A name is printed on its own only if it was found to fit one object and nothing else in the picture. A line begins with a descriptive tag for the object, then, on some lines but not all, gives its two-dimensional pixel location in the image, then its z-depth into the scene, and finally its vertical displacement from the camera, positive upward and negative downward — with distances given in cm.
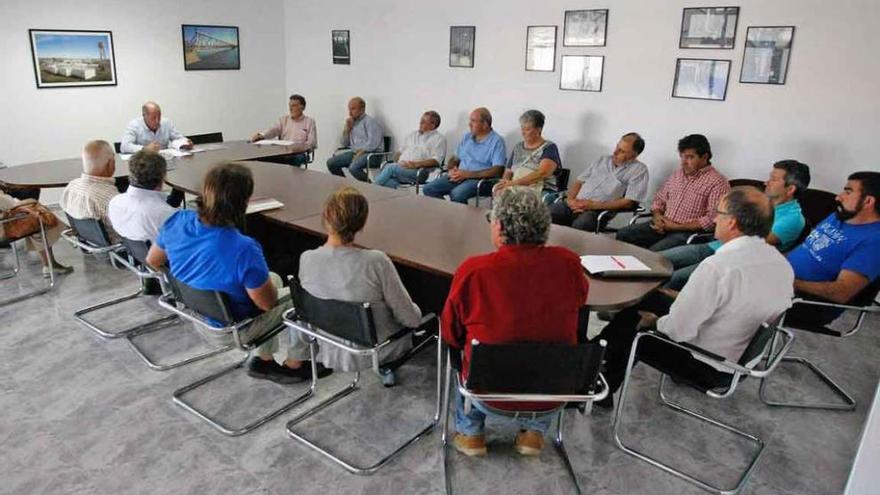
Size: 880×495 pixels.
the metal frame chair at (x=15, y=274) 373 -125
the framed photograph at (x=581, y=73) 506 +32
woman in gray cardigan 226 -64
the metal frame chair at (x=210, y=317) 242 -93
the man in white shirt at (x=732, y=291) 214 -64
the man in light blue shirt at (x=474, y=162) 523 -49
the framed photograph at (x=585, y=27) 496 +70
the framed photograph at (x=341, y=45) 695 +68
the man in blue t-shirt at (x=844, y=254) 272 -65
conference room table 256 -63
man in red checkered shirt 389 -60
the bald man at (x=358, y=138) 641 -37
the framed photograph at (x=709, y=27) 433 +64
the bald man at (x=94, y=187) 339 -53
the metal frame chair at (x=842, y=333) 270 -102
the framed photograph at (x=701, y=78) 445 +27
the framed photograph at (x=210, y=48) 681 +62
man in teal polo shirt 325 -49
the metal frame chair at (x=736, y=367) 211 -92
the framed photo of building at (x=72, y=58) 576 +38
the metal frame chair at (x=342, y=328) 219 -87
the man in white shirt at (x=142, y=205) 303 -55
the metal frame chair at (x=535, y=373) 185 -84
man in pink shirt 624 -28
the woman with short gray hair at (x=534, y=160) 477 -42
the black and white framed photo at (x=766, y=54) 414 +43
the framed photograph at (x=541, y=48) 529 +54
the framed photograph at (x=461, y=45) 584 +61
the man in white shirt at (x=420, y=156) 572 -50
